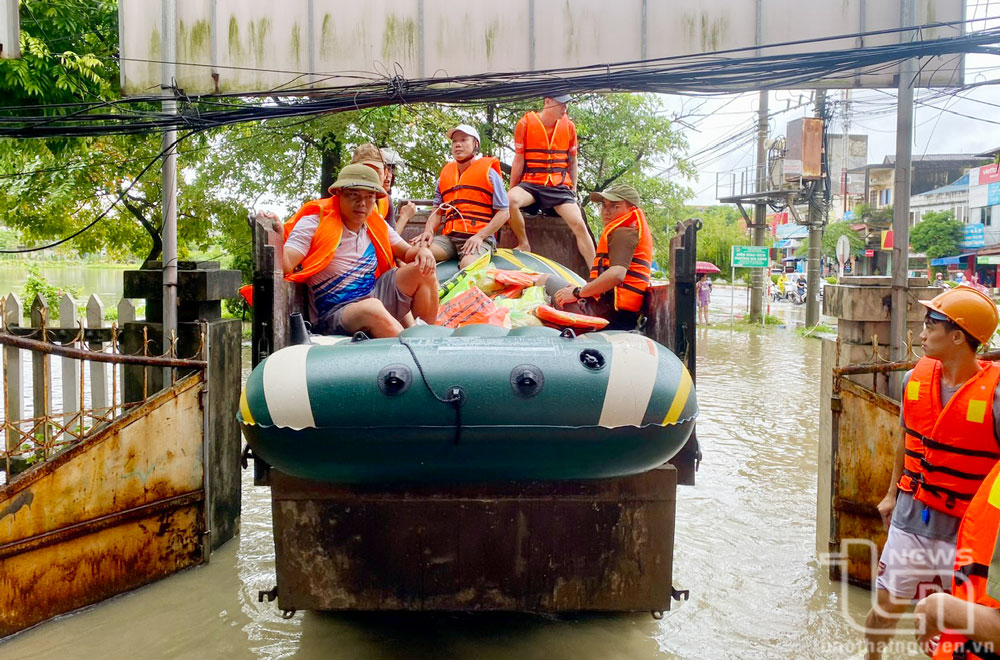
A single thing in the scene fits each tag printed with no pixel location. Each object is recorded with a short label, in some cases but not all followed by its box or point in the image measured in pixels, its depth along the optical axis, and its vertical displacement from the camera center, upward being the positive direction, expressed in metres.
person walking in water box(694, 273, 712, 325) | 24.38 -0.69
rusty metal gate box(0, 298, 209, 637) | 4.34 -1.29
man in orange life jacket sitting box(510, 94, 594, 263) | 6.45 +0.89
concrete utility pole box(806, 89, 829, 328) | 22.18 +1.08
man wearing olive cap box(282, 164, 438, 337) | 4.40 +0.04
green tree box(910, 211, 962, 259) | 40.66 +2.25
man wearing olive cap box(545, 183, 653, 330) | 4.79 +0.04
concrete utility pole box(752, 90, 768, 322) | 24.20 +2.00
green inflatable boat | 3.09 -0.52
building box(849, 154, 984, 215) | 53.44 +7.28
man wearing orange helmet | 3.10 -0.66
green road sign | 24.09 +0.60
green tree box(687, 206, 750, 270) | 47.69 +2.19
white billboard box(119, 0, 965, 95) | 6.72 +2.00
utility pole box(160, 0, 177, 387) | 5.71 +0.62
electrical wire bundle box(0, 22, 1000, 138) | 5.64 +1.49
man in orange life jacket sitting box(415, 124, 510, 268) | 5.97 +0.51
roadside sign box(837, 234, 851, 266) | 20.00 +0.75
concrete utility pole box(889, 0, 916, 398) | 5.54 +0.47
